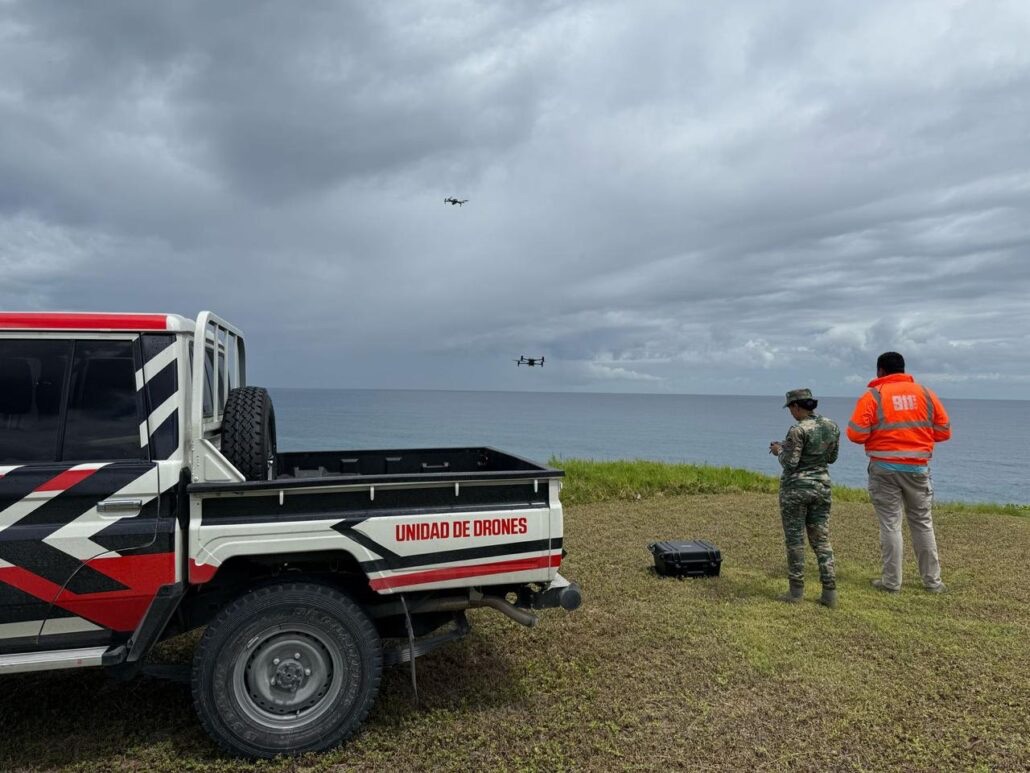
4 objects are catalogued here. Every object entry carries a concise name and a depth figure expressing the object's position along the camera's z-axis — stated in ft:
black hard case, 23.70
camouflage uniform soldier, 20.84
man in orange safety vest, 22.36
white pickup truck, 11.39
